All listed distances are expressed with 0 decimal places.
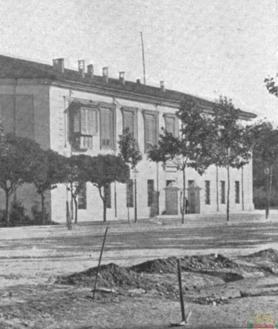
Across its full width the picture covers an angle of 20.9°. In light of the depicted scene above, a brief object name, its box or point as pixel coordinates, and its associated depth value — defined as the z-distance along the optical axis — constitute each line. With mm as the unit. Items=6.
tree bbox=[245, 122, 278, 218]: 25719
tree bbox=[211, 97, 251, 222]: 36844
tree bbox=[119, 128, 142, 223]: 36844
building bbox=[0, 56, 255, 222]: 37125
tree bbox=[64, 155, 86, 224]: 33044
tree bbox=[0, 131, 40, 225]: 29266
